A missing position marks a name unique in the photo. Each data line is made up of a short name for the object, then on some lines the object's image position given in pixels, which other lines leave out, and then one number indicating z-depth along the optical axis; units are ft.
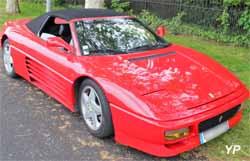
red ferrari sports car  8.11
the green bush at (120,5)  30.98
